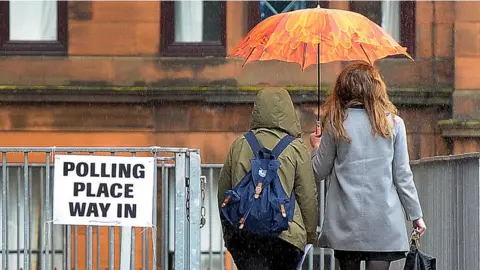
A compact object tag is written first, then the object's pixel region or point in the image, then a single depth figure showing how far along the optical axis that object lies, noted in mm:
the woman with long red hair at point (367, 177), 15539
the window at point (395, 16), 30703
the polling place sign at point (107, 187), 16234
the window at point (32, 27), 30250
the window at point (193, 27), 30266
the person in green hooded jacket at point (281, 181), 15664
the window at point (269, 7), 30406
